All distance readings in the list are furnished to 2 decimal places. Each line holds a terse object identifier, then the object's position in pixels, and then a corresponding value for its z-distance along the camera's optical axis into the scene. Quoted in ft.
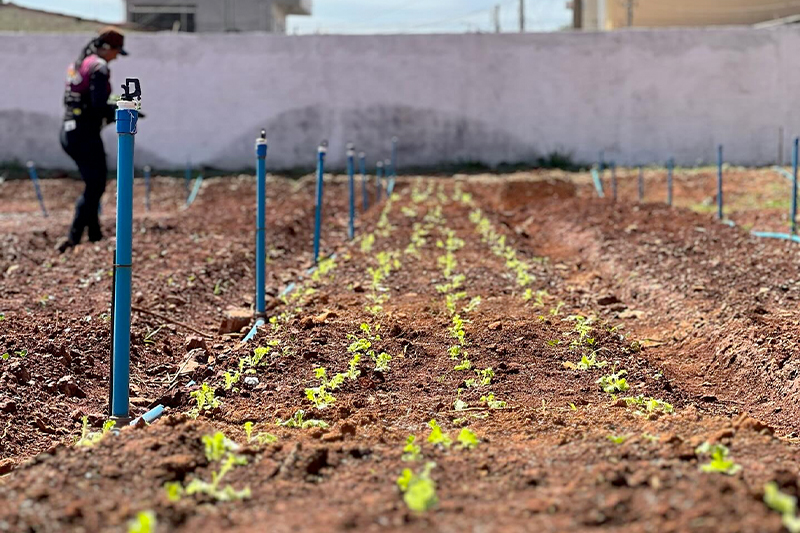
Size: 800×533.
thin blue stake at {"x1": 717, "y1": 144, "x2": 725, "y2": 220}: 46.18
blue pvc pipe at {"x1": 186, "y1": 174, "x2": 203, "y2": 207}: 67.15
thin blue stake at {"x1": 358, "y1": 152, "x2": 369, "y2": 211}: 50.10
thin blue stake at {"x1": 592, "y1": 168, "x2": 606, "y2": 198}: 67.60
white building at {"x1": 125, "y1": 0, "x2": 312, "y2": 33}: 116.01
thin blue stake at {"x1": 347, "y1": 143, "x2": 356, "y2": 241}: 40.70
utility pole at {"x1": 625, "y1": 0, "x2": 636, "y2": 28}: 101.97
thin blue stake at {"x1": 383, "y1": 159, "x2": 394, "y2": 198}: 64.76
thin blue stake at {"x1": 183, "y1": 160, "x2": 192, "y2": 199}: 72.51
